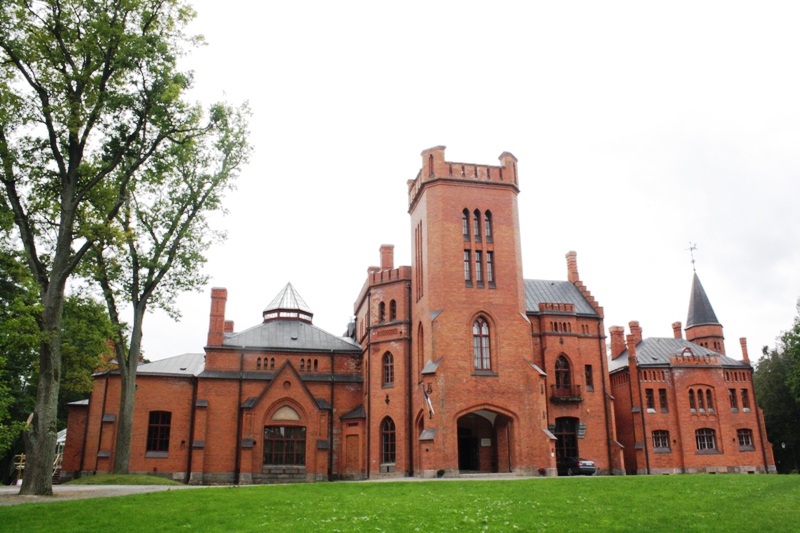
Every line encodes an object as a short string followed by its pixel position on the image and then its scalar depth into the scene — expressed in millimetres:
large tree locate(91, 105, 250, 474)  23312
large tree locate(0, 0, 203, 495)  17062
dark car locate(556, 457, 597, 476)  29906
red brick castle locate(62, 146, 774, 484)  27797
